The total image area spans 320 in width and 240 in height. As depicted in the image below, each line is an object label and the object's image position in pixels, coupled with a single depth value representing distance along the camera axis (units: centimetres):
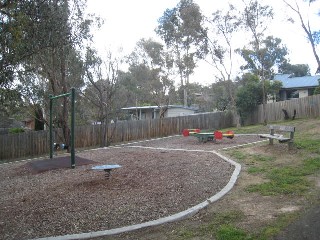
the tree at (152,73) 3625
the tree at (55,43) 735
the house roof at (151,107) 3545
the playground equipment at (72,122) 1044
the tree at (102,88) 2045
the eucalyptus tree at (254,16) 2466
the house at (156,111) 3600
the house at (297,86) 3231
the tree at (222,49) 2681
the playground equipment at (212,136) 1547
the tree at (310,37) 2294
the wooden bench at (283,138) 979
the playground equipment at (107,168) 741
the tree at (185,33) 2808
